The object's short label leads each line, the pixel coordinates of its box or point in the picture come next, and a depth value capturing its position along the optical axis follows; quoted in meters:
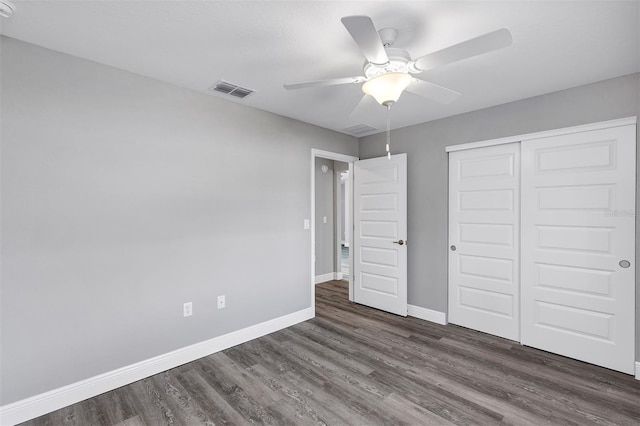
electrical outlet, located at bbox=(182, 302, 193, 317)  2.75
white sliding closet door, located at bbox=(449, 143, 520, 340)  3.15
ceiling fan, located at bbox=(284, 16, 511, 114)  1.38
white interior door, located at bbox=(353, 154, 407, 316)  3.89
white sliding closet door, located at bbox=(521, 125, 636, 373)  2.51
